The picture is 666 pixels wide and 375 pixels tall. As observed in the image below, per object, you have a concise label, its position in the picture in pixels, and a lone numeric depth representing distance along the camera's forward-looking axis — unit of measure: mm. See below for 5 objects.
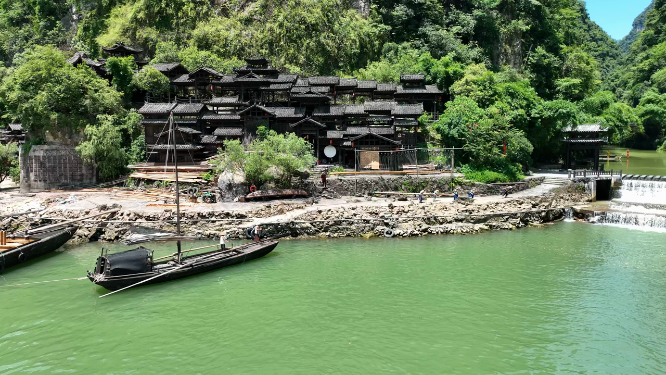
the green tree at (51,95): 44625
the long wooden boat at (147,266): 22328
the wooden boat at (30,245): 26172
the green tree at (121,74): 53562
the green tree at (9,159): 49803
